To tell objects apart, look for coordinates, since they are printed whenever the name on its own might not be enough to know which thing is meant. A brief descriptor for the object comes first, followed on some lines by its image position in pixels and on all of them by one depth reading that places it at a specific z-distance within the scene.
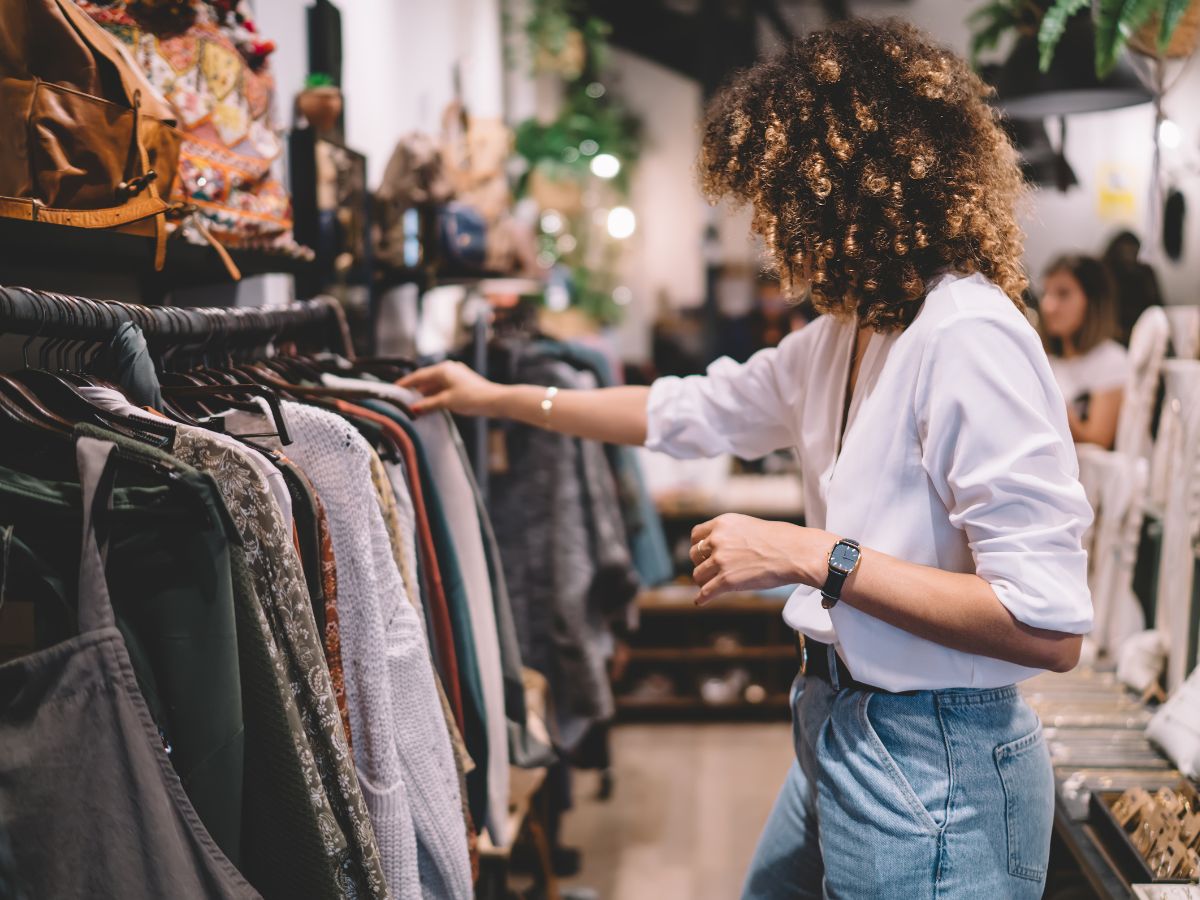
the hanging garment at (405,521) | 1.49
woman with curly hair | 1.17
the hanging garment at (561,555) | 2.82
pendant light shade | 2.35
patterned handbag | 1.48
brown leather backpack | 1.14
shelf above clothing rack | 1.19
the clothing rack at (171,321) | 1.09
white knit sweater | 1.29
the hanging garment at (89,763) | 0.88
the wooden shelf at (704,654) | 4.45
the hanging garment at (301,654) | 1.10
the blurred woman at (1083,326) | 3.58
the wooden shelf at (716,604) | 4.44
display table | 1.64
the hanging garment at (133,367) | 1.21
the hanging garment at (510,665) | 1.86
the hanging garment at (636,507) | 3.03
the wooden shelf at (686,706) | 4.51
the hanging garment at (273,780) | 1.06
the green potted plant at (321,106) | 2.30
